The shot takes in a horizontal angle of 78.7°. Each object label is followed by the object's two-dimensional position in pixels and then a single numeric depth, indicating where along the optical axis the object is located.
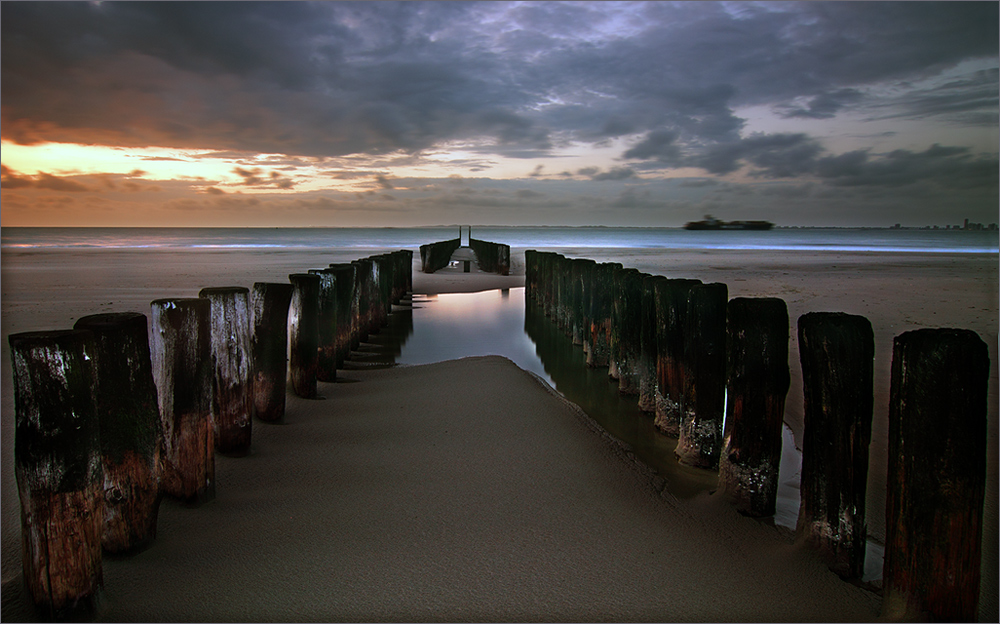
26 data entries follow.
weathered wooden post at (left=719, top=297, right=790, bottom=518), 2.95
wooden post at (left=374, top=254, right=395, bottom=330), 8.98
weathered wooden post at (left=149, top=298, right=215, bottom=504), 2.67
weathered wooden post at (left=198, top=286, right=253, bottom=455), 3.09
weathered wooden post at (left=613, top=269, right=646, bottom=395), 5.27
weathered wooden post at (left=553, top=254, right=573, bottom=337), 8.56
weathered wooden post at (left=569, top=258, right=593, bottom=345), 7.57
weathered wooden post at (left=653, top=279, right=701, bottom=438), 3.90
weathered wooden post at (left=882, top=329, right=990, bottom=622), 1.95
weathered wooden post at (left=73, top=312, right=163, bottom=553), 2.22
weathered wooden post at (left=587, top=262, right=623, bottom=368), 6.49
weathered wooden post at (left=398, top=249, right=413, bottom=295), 12.90
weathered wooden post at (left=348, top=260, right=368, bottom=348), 7.16
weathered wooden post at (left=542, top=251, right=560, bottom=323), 9.61
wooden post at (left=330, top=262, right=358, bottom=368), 6.06
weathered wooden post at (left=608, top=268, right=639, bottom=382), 5.44
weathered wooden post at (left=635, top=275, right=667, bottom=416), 4.67
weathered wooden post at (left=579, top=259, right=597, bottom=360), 6.93
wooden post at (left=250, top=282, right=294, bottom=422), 3.84
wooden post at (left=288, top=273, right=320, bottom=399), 4.59
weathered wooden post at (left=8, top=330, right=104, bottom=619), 1.89
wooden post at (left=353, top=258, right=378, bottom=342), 7.70
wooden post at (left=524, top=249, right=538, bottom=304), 12.26
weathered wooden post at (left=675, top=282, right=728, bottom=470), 3.58
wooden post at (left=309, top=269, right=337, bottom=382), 5.14
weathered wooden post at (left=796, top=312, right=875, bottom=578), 2.38
